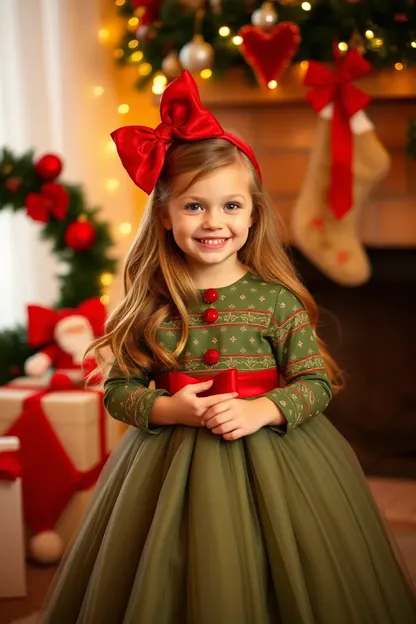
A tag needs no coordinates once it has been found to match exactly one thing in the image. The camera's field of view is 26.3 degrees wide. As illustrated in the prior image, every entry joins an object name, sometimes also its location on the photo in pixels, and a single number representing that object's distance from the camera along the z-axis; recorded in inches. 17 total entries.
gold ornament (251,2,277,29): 96.1
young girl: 53.6
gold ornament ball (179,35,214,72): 99.2
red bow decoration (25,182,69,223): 97.7
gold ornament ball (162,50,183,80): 102.2
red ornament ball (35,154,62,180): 97.3
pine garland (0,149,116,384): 98.0
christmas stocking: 104.7
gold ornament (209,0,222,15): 100.6
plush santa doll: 97.2
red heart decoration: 96.5
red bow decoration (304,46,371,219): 97.5
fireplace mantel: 107.0
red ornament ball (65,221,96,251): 98.1
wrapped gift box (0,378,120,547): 90.4
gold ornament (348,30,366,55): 99.4
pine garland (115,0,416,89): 97.2
